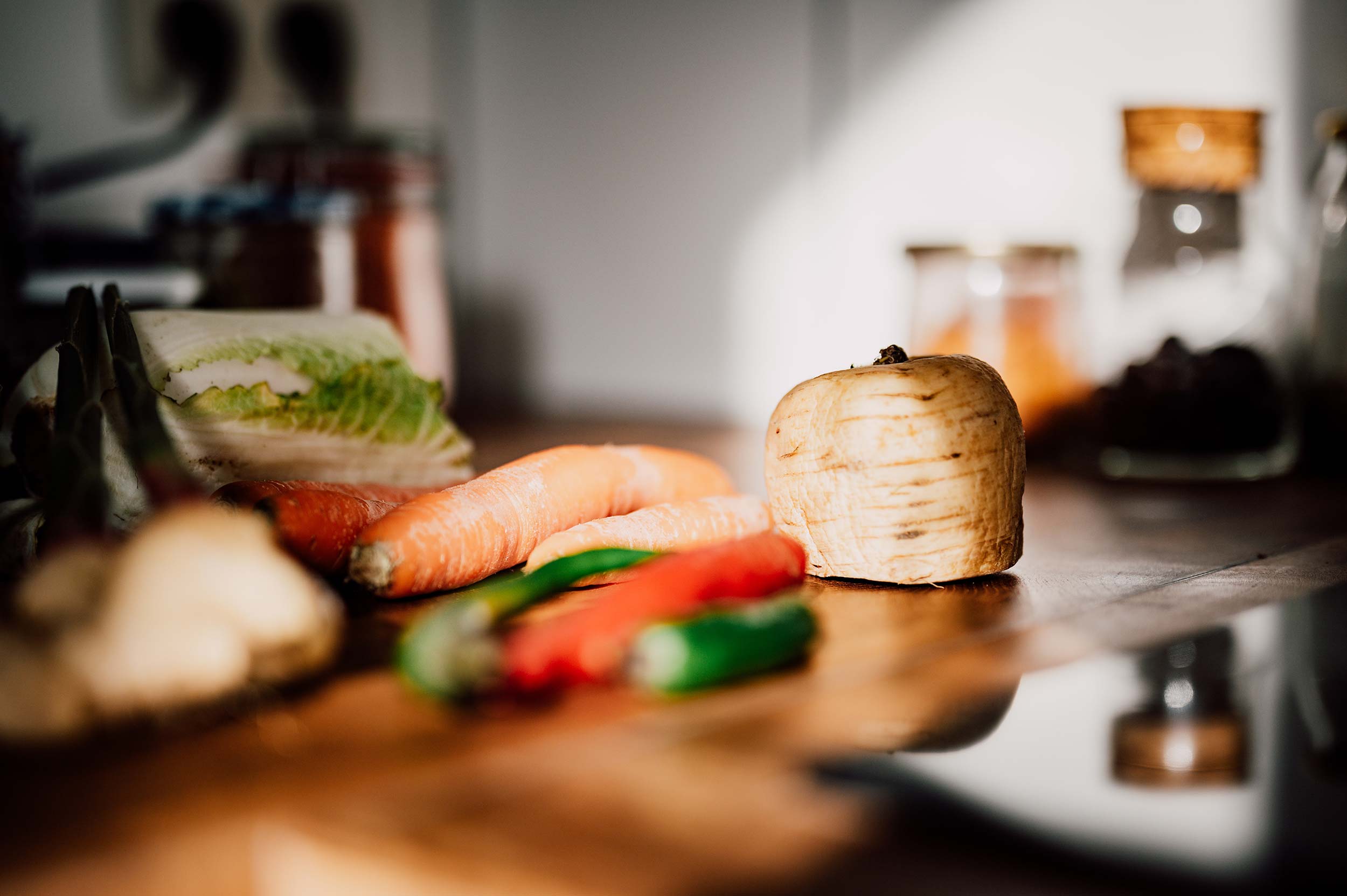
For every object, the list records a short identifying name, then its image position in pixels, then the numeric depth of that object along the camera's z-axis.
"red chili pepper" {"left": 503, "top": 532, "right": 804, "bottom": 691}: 0.75
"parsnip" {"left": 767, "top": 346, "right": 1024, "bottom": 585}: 0.90
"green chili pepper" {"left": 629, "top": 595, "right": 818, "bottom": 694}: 0.73
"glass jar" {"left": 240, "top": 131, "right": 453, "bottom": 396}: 1.18
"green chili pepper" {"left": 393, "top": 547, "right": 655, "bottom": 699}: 0.71
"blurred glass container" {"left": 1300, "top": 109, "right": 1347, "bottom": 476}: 1.11
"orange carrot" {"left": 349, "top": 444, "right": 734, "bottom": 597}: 0.91
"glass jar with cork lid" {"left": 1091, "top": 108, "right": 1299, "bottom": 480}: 1.10
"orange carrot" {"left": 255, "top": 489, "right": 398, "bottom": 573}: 0.92
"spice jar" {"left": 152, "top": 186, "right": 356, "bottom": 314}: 1.14
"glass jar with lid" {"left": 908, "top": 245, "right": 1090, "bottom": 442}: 1.15
